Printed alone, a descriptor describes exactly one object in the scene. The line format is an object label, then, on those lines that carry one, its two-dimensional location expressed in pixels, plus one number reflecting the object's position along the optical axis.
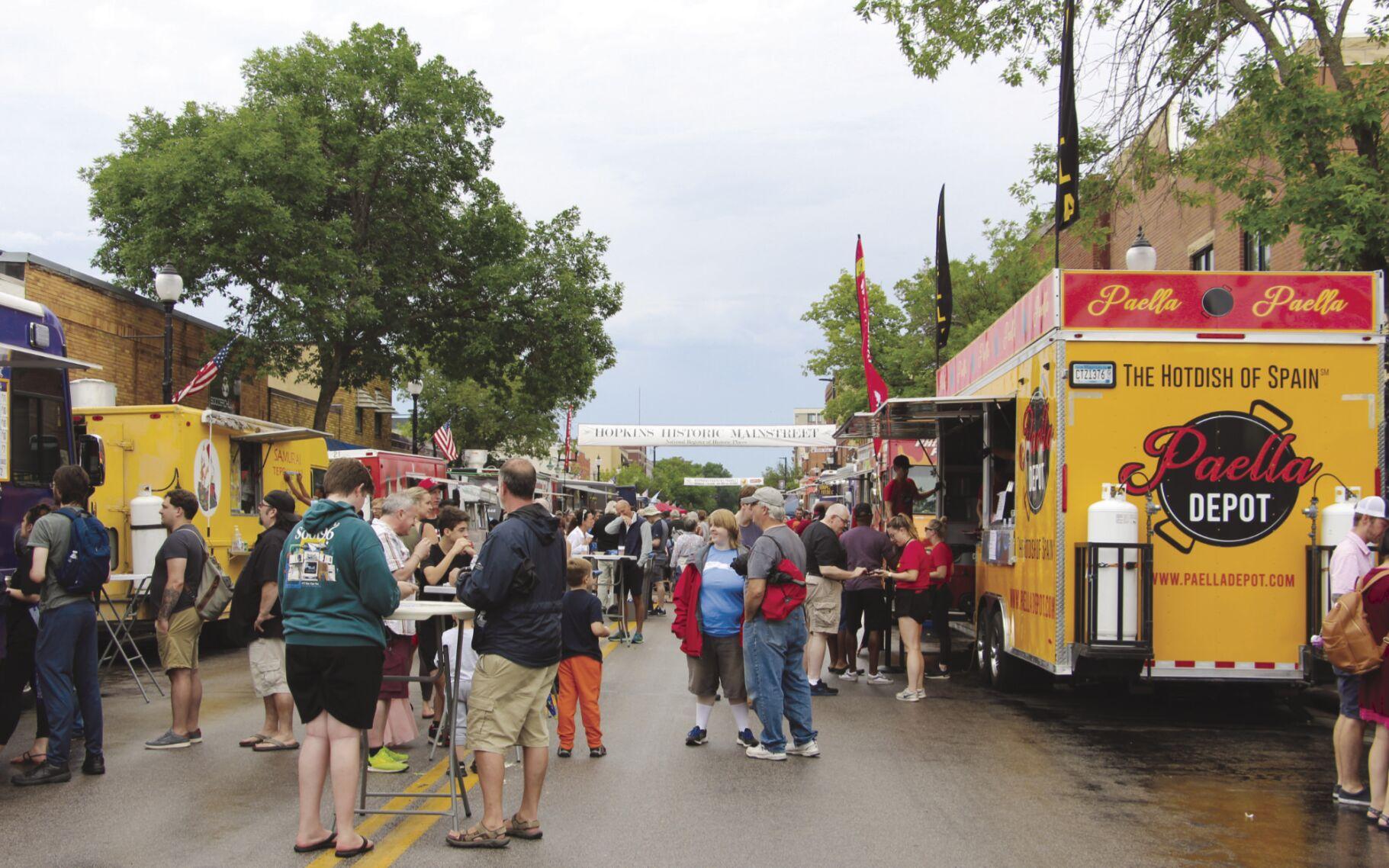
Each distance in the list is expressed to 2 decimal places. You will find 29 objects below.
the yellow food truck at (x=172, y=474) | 14.22
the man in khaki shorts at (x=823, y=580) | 12.27
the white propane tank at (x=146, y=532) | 14.13
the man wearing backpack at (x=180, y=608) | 8.80
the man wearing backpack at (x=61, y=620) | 7.74
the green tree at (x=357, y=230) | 25.17
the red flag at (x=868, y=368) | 24.69
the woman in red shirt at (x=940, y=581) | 12.90
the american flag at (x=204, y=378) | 21.90
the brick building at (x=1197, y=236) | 22.50
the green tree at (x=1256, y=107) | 12.68
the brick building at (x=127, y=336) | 22.14
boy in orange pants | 8.85
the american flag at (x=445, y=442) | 35.26
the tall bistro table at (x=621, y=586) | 17.09
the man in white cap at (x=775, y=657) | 8.86
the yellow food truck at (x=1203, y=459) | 9.86
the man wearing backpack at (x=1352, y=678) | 7.41
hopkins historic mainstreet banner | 56.25
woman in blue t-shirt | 9.25
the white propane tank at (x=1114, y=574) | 9.76
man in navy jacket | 6.23
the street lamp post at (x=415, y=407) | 31.08
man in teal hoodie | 5.94
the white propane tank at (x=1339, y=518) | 9.73
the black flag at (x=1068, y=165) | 14.23
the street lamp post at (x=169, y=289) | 18.20
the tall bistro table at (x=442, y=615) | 6.32
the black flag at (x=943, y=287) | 23.55
